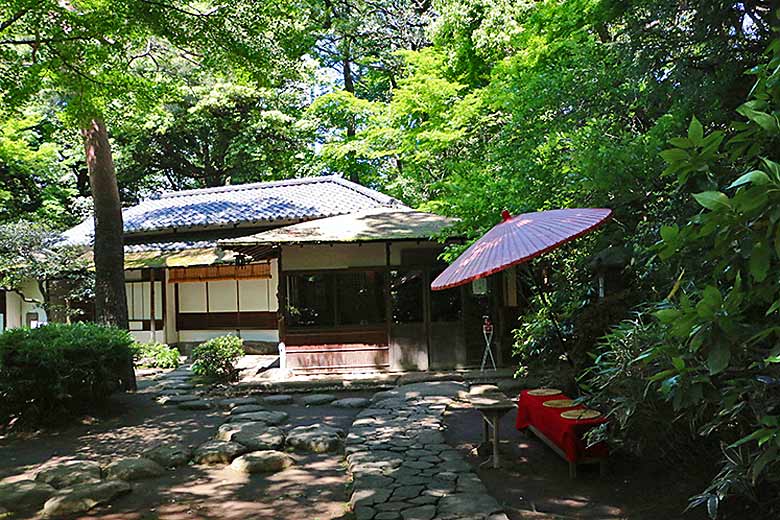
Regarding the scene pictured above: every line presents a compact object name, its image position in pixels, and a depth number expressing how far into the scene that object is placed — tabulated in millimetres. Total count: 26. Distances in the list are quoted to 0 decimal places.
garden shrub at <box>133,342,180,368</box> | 15047
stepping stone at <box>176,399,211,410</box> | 10164
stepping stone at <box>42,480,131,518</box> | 5379
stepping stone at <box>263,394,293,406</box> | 10344
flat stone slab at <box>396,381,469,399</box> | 10055
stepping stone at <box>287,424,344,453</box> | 7354
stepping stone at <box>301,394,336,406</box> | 10234
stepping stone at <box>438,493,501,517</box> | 4781
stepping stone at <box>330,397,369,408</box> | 9930
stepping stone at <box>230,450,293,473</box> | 6559
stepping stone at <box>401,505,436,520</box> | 4738
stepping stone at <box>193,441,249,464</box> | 6977
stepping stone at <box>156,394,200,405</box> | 10573
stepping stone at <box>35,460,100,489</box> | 6125
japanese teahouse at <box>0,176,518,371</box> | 12469
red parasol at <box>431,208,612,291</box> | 5219
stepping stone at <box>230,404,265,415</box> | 9463
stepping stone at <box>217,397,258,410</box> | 10223
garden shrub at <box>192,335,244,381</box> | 12078
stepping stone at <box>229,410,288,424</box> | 8734
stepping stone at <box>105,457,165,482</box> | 6391
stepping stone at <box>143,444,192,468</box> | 6918
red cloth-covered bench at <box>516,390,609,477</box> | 5492
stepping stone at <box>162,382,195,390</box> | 11820
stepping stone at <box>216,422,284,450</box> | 7414
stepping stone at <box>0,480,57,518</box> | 5539
